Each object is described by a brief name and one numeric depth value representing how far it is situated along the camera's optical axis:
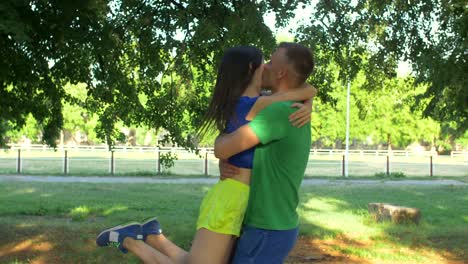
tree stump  11.92
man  2.78
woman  2.80
